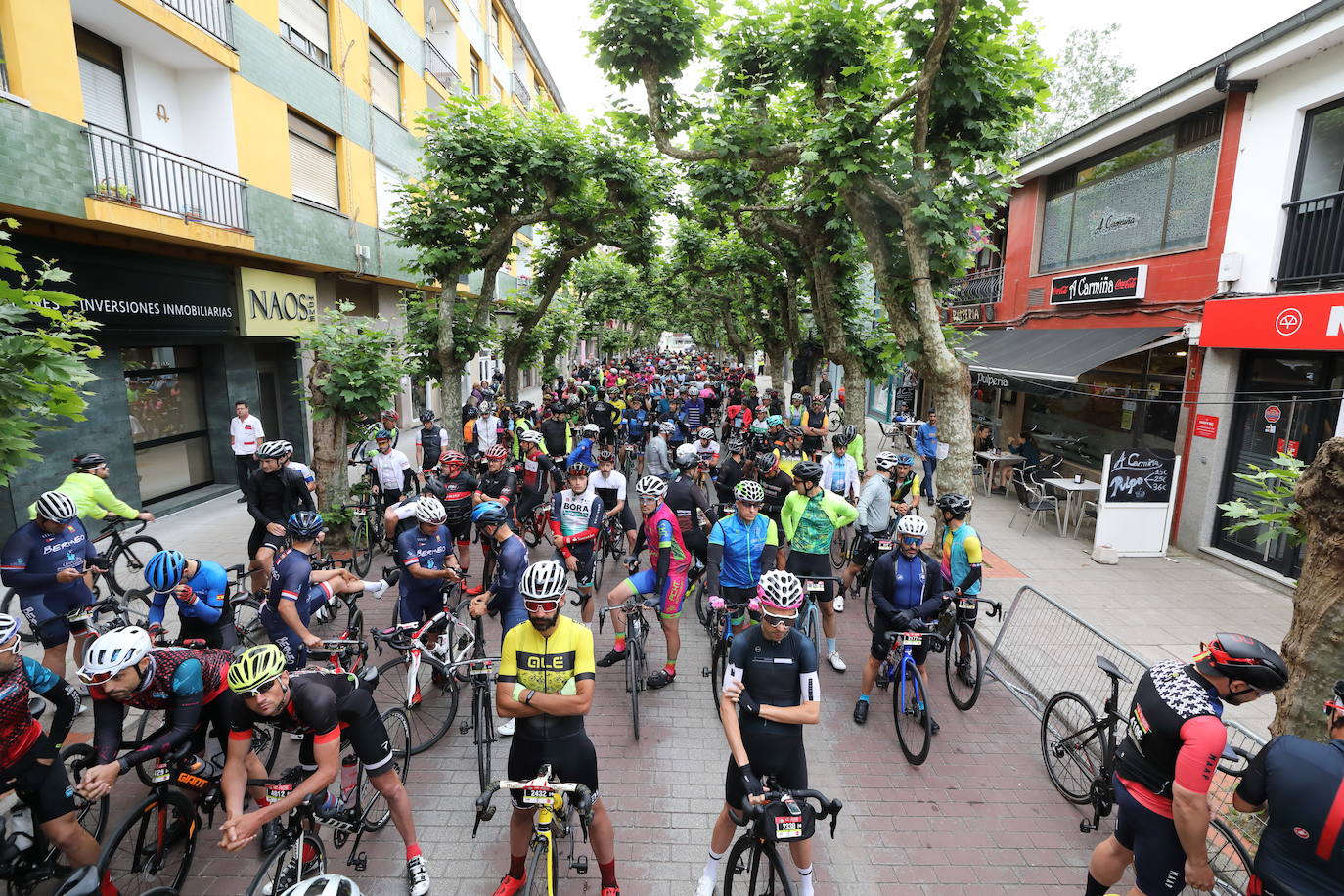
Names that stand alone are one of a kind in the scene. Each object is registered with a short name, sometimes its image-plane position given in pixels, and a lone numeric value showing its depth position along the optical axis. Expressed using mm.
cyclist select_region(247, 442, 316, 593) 7273
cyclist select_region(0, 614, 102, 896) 3539
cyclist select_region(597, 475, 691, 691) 6324
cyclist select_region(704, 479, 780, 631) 6227
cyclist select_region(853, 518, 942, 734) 5844
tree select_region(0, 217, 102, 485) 4055
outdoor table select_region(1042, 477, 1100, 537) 11695
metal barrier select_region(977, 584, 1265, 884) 6383
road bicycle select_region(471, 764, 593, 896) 3490
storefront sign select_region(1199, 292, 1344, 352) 8406
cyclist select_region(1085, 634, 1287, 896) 3203
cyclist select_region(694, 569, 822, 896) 3768
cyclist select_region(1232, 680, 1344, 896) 2822
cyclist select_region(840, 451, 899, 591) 8195
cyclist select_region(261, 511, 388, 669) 5172
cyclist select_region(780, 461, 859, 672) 6777
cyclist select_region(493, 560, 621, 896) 3744
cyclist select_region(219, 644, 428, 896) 3363
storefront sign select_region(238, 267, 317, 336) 13352
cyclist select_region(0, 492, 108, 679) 5676
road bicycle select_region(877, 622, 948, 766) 5457
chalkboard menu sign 10406
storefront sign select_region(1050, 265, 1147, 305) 11977
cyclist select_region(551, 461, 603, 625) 7289
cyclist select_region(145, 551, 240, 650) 4719
